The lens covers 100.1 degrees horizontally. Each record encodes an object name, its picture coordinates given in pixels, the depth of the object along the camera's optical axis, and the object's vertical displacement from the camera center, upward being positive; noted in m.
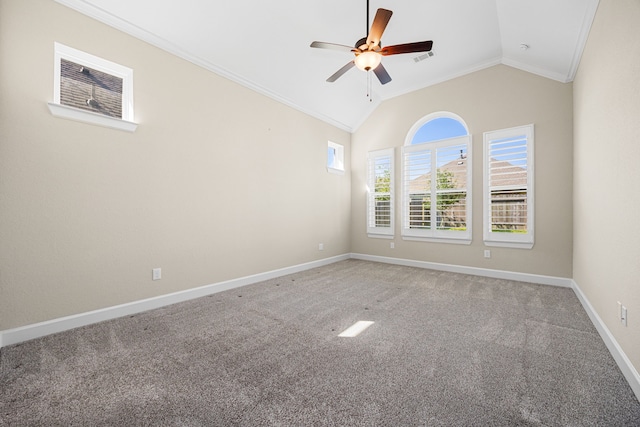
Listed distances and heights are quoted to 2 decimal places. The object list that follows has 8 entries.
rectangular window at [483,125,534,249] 4.13 +0.42
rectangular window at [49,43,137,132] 2.51 +1.24
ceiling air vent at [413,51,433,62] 4.22 +2.54
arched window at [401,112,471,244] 4.75 +0.63
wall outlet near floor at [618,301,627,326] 1.87 -0.71
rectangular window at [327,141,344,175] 5.82 +1.26
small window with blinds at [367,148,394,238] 5.58 +0.43
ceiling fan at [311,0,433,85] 2.55 +1.63
